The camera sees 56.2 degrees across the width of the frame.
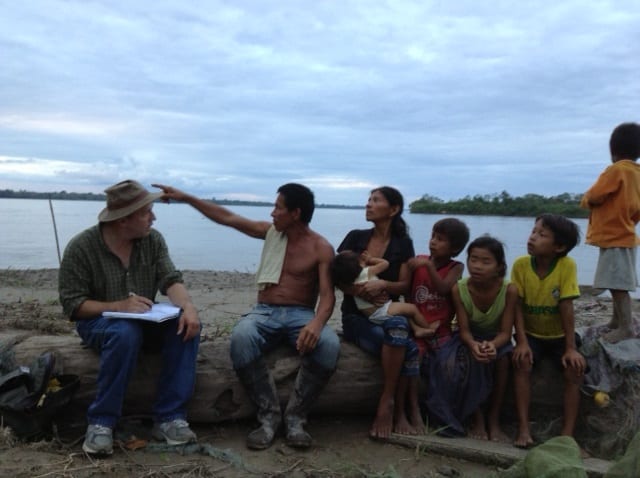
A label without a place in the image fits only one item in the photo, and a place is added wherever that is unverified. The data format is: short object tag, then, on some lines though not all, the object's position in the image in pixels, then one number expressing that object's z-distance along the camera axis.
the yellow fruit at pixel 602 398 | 3.80
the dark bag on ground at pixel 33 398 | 3.31
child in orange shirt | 4.48
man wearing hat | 3.28
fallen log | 3.66
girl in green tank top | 3.78
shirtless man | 3.62
